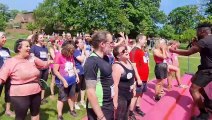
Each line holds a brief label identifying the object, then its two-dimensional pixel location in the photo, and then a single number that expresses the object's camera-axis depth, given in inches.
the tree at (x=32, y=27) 1886.0
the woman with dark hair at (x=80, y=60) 156.5
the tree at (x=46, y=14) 1745.9
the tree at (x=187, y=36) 1361.0
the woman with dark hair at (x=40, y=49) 153.8
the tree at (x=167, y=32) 1706.1
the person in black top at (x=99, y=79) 73.1
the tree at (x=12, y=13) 2775.5
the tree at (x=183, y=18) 1909.1
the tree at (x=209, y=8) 1182.9
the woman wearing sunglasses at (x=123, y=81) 103.0
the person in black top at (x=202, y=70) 107.2
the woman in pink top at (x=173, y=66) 184.7
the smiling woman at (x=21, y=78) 99.1
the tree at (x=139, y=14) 1161.8
